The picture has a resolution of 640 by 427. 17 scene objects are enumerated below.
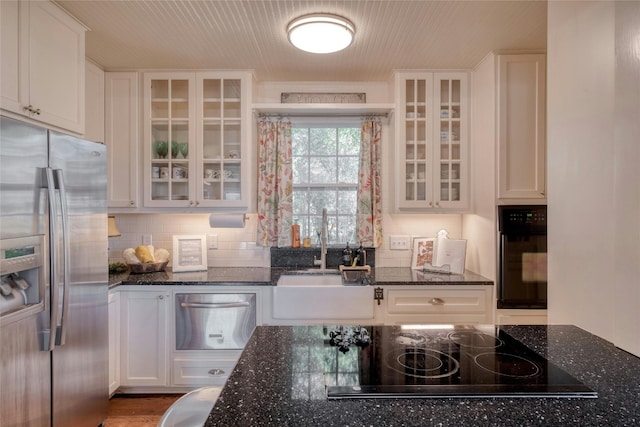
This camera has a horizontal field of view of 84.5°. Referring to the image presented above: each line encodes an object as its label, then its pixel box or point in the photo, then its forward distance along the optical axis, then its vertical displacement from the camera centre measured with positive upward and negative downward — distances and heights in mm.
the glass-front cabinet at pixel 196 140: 2729 +570
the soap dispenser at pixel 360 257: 2924 -369
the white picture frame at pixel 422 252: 2887 -324
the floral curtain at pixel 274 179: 2959 +280
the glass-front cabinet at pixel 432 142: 2762 +556
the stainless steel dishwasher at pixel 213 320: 2467 -756
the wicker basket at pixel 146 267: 2697 -429
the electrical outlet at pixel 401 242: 3053 -255
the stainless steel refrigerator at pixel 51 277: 1409 -299
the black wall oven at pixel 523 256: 2404 -295
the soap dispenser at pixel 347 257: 2893 -366
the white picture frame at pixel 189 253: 2777 -324
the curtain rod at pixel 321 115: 2959 +831
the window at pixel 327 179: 3094 +295
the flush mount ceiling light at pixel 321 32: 1981 +1042
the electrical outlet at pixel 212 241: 3021 -247
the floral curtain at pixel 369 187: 2982 +217
